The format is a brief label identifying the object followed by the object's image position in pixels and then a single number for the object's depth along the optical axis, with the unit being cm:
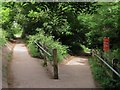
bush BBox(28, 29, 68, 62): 1218
